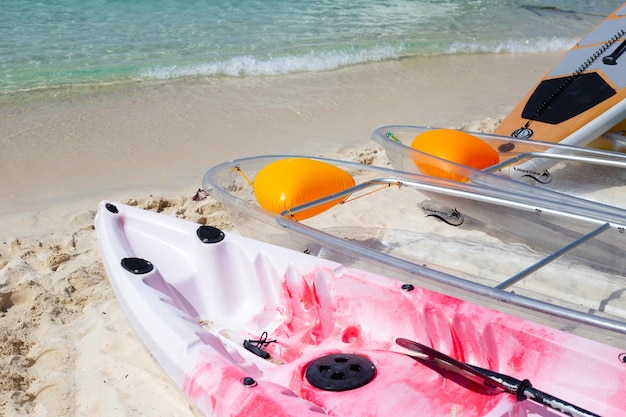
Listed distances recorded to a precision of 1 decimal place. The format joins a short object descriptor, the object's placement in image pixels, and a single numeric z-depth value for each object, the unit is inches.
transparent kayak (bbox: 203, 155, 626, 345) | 112.3
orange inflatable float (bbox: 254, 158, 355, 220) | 127.3
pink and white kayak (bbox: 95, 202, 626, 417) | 78.5
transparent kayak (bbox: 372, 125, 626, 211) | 150.6
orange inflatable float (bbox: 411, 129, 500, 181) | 146.6
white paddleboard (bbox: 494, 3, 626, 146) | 162.1
